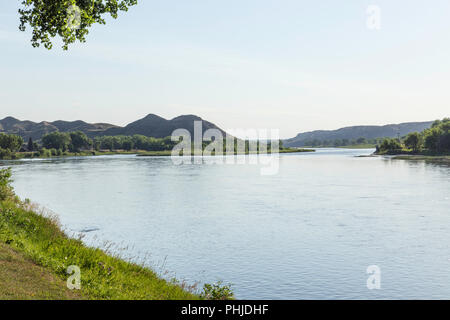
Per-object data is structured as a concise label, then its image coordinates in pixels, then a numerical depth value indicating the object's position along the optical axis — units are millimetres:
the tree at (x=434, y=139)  160462
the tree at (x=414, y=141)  179000
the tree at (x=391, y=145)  196438
